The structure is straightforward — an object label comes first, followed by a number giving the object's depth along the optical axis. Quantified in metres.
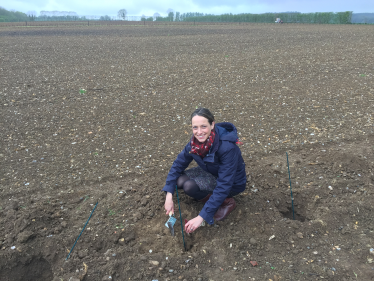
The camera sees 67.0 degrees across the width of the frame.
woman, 2.73
